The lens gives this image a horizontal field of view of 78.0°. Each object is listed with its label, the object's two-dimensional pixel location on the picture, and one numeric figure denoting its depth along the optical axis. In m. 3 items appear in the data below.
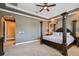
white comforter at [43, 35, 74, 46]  1.33
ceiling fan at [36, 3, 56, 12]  1.40
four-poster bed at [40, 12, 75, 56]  1.29
